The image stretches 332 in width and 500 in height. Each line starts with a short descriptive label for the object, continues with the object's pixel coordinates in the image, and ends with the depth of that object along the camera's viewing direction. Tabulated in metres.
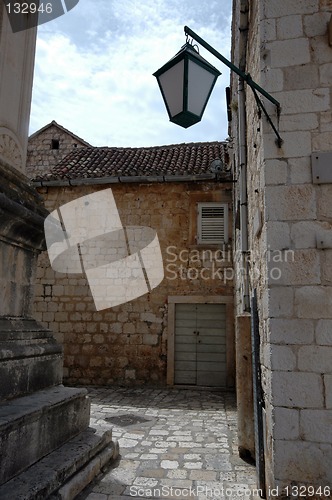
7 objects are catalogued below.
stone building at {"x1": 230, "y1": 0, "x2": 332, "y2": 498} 2.74
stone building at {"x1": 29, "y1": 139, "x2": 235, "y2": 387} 8.78
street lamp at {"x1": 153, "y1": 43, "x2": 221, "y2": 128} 2.99
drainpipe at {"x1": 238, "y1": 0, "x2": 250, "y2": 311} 4.72
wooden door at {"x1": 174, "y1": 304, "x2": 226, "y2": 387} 8.66
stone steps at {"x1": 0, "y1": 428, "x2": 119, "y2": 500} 2.32
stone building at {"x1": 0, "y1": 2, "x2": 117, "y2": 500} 2.53
